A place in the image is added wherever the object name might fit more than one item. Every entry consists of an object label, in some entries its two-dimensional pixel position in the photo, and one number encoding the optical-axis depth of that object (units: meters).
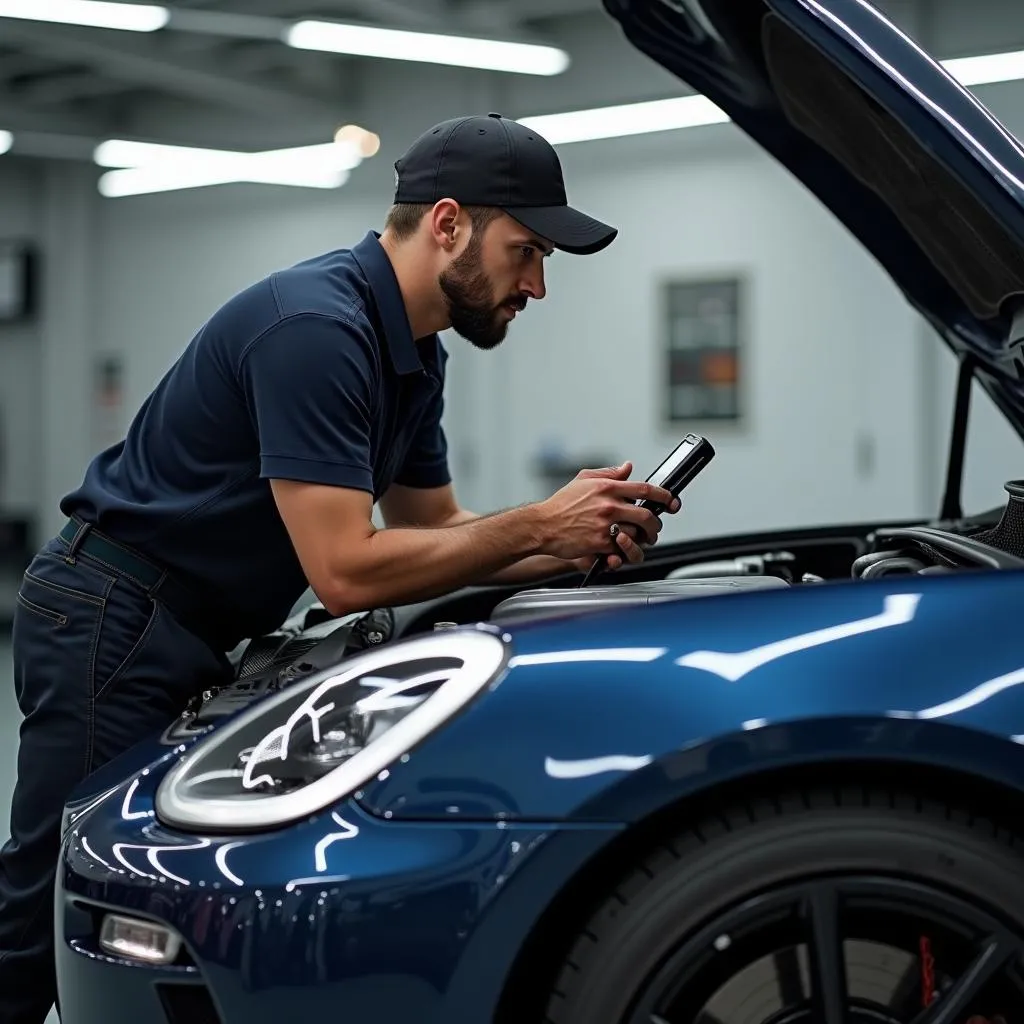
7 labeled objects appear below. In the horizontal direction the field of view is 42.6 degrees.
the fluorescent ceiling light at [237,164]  8.81
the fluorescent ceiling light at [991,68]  5.99
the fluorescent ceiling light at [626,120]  7.28
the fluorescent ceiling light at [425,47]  6.40
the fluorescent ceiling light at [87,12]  5.79
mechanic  1.56
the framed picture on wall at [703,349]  7.64
